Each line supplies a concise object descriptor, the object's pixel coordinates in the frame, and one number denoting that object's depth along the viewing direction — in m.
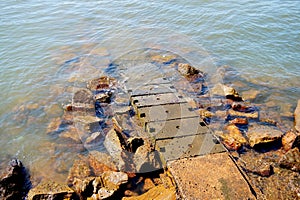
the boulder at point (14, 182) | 4.44
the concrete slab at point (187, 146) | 4.44
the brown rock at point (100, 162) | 4.96
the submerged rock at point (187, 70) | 8.04
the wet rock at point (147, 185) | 4.48
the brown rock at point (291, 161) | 4.70
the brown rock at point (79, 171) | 4.88
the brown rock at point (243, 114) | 6.29
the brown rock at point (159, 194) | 3.89
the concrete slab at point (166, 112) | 5.38
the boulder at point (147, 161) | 4.64
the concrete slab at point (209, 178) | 3.67
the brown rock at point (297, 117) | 5.90
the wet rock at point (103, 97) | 6.79
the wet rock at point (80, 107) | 6.47
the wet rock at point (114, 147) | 4.87
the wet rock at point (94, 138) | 5.65
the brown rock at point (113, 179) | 4.29
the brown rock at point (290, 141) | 5.18
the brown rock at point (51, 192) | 4.24
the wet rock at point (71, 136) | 5.78
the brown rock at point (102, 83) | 7.45
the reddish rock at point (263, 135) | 5.29
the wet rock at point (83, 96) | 6.69
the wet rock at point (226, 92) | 6.92
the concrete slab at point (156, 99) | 5.87
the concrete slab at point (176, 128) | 4.91
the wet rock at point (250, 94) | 7.12
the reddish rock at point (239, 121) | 6.03
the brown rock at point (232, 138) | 5.27
